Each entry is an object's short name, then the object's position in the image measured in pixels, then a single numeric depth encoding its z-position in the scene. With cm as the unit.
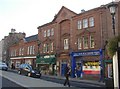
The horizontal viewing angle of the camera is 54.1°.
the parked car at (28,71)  1576
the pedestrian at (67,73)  975
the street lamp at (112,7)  763
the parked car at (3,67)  2374
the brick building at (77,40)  1508
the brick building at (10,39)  3518
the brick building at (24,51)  2442
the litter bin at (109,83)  598
